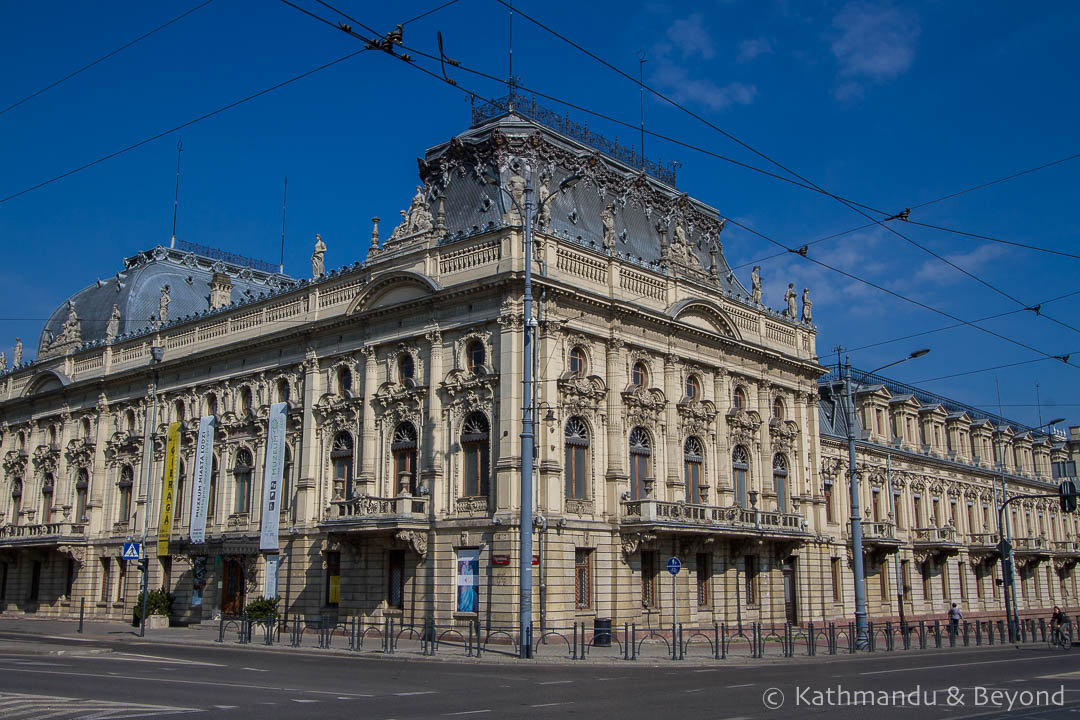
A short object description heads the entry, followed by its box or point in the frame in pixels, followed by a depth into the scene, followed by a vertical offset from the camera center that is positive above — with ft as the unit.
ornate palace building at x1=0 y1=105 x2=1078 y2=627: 120.78 +19.85
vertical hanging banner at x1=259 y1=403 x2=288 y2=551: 134.72 +12.25
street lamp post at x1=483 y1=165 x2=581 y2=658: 91.61 +8.04
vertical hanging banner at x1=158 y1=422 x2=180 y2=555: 145.48 +11.60
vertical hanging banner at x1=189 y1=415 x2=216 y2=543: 148.87 +13.66
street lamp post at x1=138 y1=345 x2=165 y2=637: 166.09 +17.73
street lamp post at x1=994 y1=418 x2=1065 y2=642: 126.41 -2.20
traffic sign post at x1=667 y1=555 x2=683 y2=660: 101.09 -0.29
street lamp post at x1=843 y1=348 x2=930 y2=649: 107.86 +2.14
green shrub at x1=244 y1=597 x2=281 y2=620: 122.52 -5.61
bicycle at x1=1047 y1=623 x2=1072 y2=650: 107.86 -8.18
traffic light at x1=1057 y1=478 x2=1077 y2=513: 134.41 +9.23
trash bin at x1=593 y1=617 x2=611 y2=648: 108.47 -7.66
